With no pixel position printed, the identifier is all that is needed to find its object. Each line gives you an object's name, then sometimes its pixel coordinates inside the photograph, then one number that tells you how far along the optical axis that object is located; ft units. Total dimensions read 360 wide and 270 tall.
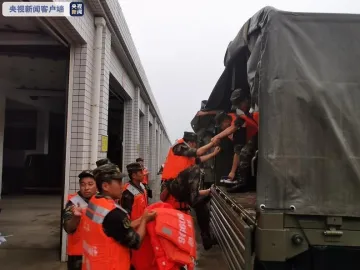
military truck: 8.63
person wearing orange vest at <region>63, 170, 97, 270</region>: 10.25
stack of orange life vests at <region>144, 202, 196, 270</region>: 8.23
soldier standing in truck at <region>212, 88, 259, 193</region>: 17.11
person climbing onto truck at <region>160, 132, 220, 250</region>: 15.87
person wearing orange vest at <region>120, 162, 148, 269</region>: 13.70
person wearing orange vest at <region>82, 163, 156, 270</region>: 7.64
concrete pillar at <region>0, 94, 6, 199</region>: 33.35
